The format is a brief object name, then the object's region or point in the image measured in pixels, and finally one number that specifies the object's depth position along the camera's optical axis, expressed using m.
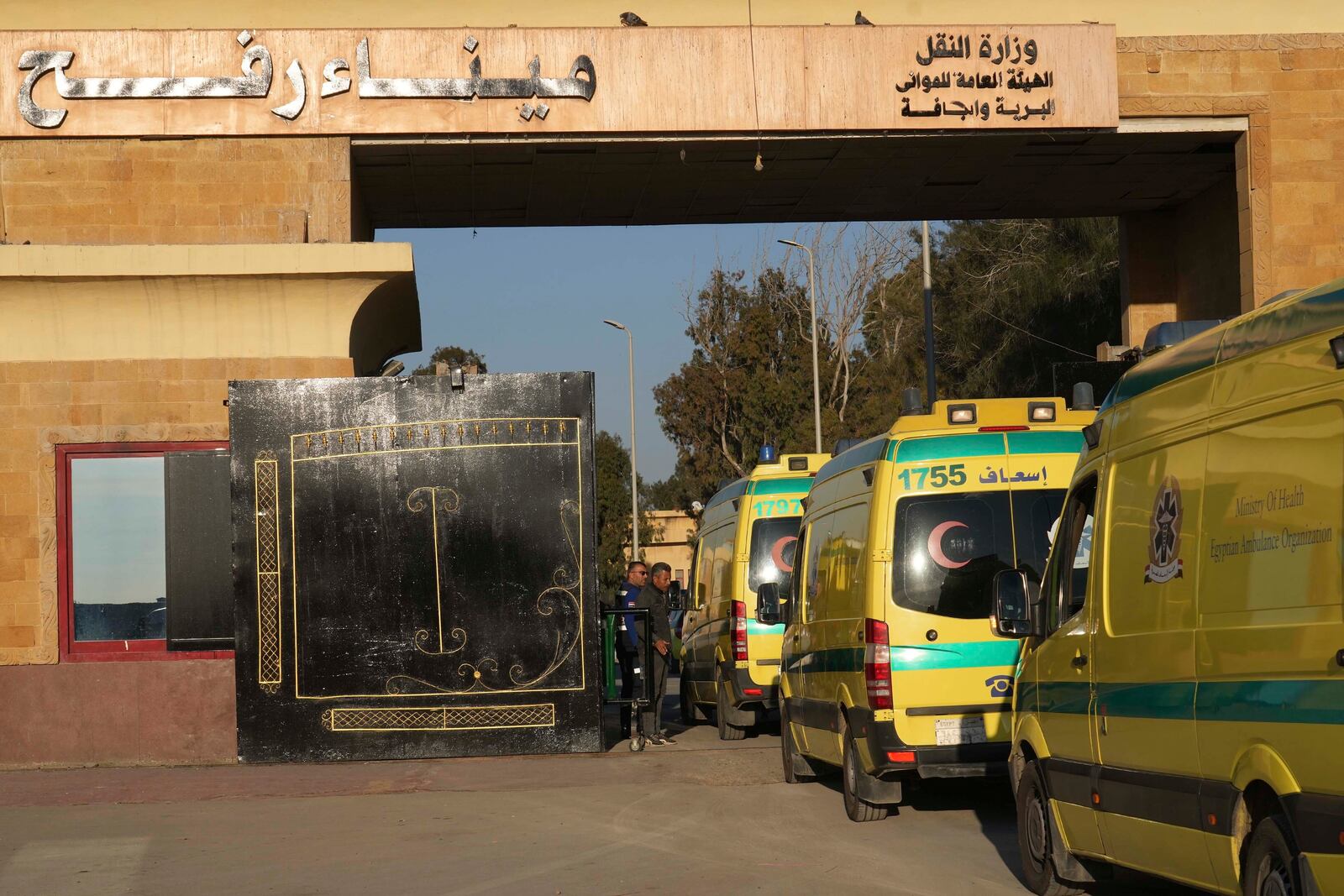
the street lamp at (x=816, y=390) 40.53
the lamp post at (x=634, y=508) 53.44
